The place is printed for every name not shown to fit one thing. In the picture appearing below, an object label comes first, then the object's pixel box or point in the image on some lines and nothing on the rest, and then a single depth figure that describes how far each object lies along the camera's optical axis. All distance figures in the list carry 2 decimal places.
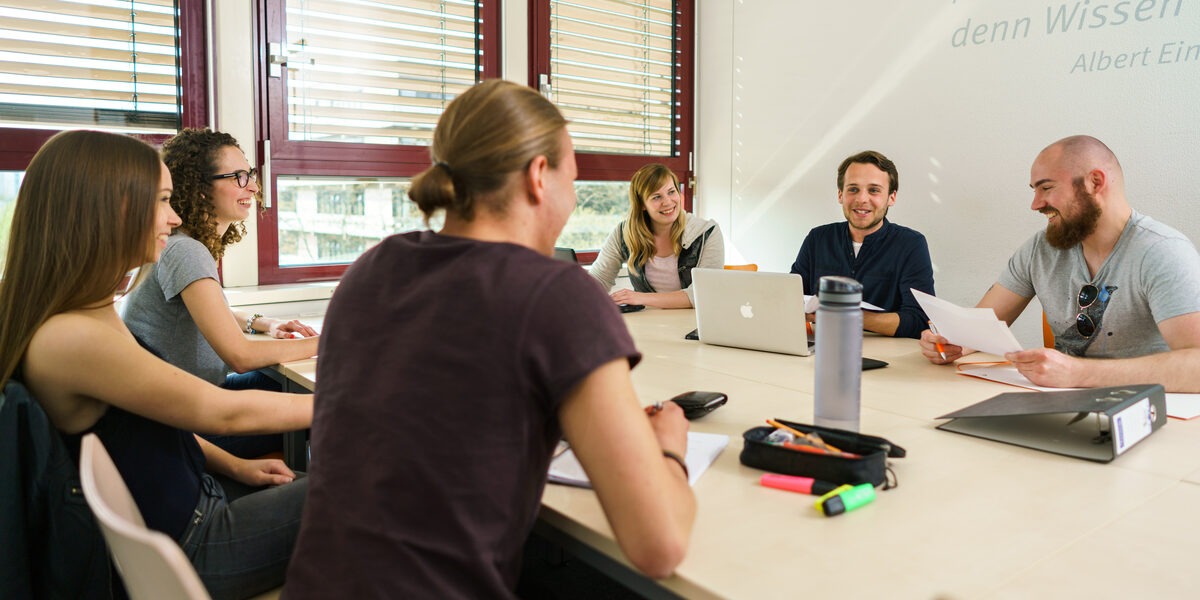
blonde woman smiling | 3.69
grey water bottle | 1.35
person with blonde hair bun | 0.89
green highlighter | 1.09
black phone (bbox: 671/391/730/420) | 1.59
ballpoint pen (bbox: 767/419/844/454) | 1.29
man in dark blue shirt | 3.04
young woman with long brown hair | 1.28
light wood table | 0.90
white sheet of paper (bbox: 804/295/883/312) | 2.55
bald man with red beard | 1.82
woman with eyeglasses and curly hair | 2.03
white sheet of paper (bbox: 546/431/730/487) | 1.23
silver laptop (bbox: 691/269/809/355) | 2.22
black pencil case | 1.18
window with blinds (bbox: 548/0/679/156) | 4.52
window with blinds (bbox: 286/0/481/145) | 3.62
